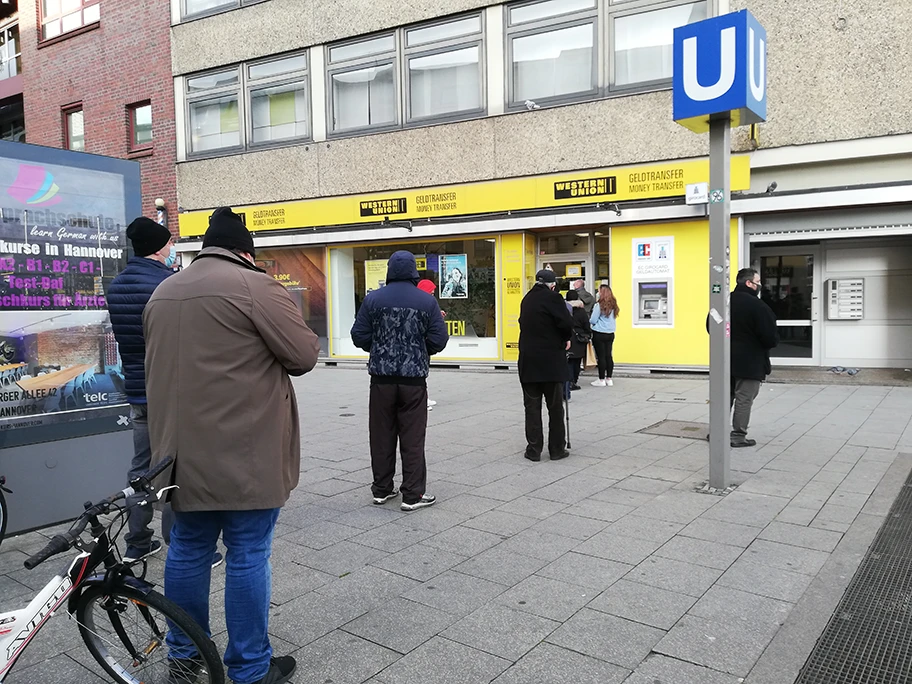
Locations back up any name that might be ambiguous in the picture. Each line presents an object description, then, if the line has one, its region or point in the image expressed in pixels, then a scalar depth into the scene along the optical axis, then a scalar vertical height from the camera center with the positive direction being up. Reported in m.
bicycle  2.55 -1.11
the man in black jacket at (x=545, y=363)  6.77 -0.55
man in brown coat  2.69 -0.41
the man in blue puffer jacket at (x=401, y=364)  5.34 -0.42
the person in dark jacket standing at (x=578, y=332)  10.55 -0.42
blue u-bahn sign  5.27 +1.73
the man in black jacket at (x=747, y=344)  6.97 -0.42
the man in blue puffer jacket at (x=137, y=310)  4.00 +0.01
